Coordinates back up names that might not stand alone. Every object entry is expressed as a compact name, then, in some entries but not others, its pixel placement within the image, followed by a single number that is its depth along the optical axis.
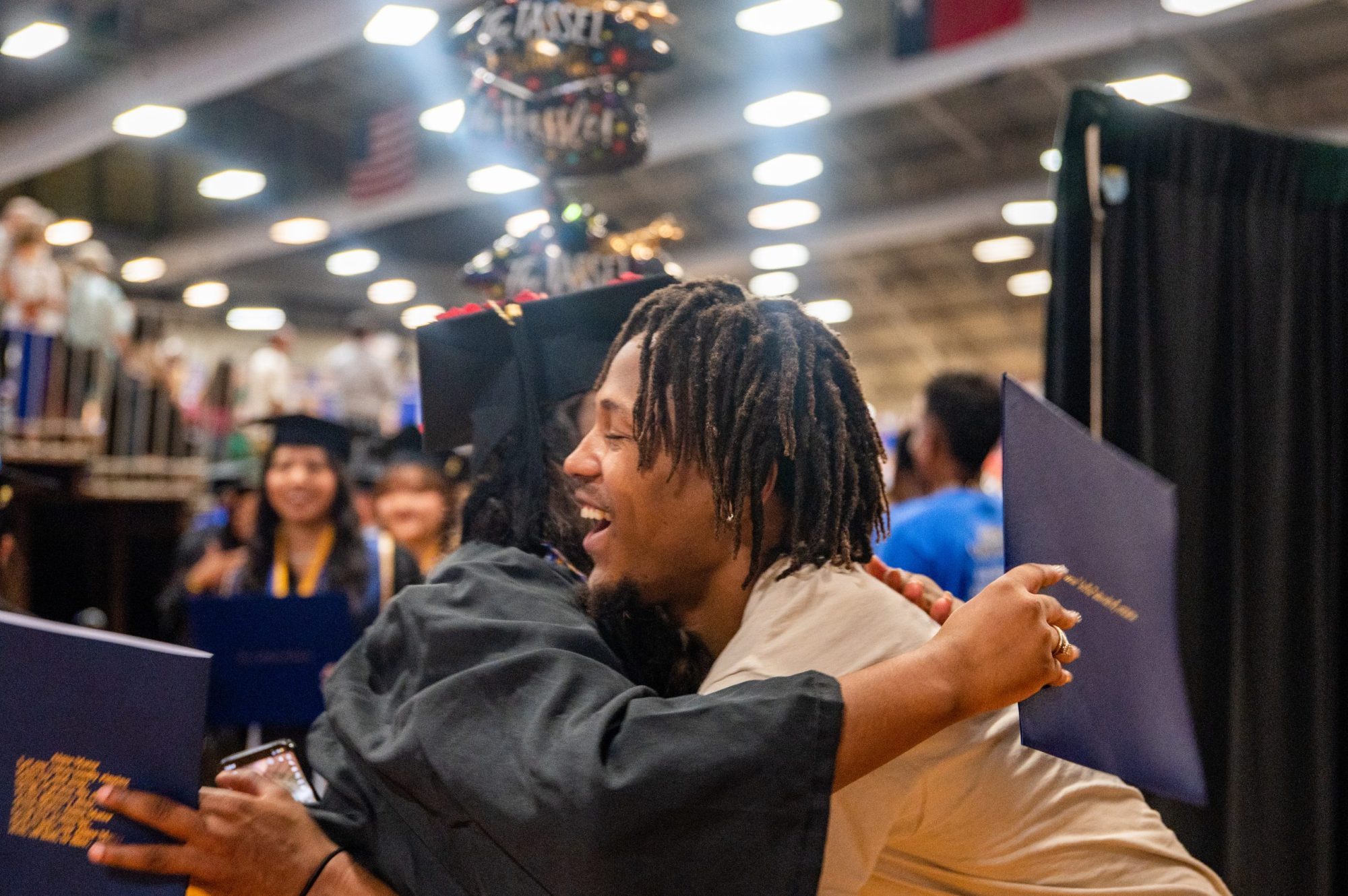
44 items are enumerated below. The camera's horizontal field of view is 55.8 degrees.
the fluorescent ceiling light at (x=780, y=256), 16.50
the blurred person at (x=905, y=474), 5.22
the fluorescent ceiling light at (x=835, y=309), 20.25
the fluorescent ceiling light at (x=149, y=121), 10.93
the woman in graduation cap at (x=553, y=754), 1.29
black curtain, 2.51
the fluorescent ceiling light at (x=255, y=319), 19.81
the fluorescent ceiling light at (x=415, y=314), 18.42
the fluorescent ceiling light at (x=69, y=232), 15.95
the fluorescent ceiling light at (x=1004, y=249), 17.08
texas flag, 7.07
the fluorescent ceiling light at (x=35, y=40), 9.31
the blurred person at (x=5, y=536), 2.65
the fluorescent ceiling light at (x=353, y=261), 17.92
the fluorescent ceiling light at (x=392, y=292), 18.95
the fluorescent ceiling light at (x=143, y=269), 17.14
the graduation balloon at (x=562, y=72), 2.98
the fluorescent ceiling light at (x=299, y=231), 15.12
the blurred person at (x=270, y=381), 12.23
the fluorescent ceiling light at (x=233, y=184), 13.77
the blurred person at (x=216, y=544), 5.39
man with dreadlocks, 1.50
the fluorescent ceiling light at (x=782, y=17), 8.11
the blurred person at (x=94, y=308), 8.56
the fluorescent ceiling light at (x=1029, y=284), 18.95
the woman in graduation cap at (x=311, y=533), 4.46
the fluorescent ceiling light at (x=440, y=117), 10.29
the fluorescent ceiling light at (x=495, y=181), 12.24
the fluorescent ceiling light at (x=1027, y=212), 14.07
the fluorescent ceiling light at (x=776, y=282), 19.39
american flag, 11.48
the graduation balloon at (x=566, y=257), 3.06
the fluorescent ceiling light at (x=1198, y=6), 7.78
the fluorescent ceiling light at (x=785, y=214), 15.55
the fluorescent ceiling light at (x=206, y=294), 18.67
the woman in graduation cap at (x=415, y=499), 4.95
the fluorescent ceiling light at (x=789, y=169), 13.45
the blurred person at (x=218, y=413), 10.76
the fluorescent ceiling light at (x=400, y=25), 8.20
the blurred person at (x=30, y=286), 7.64
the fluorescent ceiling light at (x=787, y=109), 10.60
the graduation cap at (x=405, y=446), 4.86
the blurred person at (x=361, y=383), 11.60
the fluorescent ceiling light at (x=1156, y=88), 10.48
